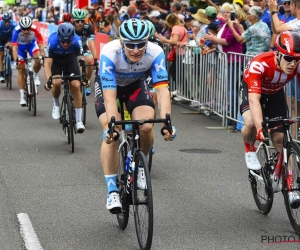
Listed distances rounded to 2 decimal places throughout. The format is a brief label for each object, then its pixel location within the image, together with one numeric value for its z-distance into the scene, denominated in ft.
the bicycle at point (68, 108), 38.34
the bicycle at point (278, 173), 22.16
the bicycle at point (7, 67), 67.87
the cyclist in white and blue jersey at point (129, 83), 22.25
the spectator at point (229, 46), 44.16
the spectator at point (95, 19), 85.90
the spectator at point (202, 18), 53.60
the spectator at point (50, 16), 122.98
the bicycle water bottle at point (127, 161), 22.11
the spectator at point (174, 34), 55.42
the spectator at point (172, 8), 61.31
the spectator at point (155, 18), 62.04
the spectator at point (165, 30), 59.83
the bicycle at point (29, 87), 50.96
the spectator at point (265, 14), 45.90
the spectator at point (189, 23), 59.21
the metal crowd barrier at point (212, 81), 43.79
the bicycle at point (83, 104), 45.80
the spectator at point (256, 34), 41.57
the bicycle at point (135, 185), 20.18
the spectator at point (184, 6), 65.08
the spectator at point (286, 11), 42.65
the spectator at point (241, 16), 47.34
